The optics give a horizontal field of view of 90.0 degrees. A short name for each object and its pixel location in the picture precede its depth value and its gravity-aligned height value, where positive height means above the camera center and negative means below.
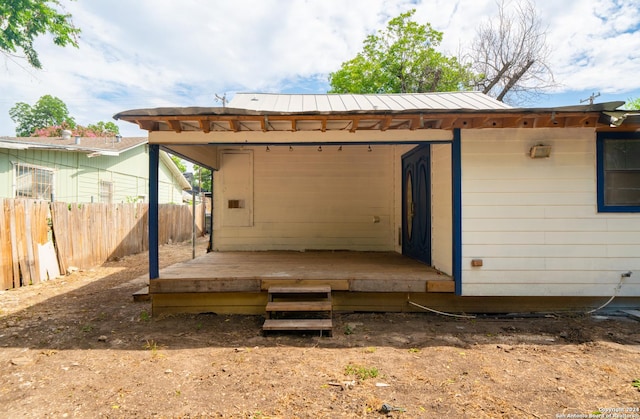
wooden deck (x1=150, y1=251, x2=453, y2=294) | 4.11 -0.88
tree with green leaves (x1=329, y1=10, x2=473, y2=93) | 17.48 +8.50
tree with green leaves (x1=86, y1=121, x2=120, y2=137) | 35.41 +9.75
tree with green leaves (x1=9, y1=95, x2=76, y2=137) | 36.41 +11.21
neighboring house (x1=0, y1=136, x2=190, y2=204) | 9.41 +1.54
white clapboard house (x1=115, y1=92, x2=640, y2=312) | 4.07 +0.03
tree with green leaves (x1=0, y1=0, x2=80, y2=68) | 10.28 +6.21
